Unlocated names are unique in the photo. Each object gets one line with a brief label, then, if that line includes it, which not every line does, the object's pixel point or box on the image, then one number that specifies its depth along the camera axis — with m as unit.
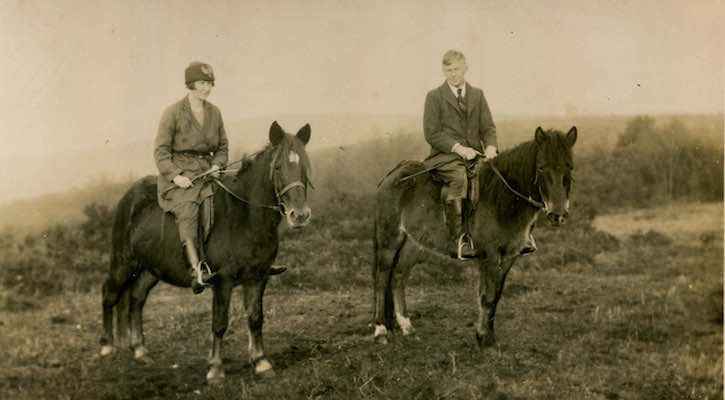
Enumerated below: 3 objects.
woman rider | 5.55
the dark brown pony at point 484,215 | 5.56
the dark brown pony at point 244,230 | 5.34
